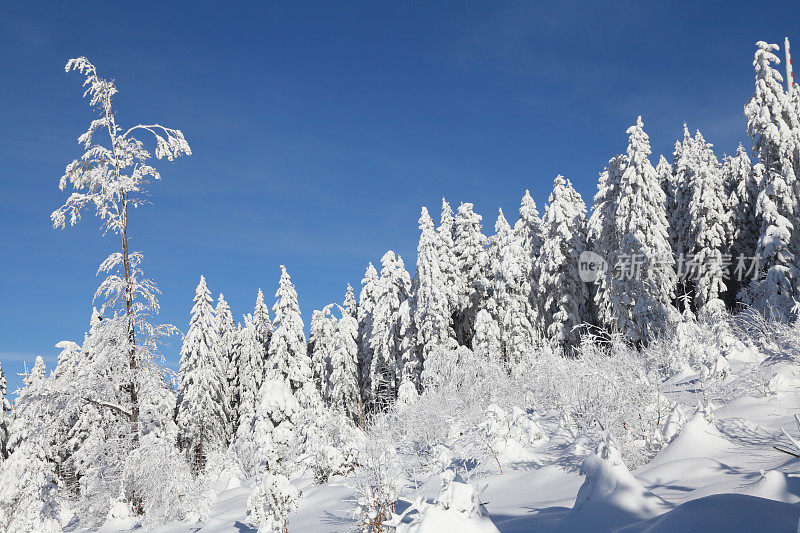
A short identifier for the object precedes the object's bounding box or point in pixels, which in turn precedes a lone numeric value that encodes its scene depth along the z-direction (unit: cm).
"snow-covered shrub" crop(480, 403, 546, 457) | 1050
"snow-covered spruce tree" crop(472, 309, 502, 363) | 3052
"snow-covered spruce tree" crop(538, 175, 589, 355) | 3064
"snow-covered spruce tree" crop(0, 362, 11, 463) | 3497
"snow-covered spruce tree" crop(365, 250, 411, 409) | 3456
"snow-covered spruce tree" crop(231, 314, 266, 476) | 4056
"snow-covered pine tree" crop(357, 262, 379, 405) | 3972
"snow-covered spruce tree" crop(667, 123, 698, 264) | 3316
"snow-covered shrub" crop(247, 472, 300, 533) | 875
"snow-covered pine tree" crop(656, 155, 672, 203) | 3625
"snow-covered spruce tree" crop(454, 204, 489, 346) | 3481
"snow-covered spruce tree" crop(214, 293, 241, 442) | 4066
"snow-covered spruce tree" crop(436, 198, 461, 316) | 3334
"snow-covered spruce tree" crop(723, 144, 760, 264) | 3222
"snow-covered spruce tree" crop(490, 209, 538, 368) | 3083
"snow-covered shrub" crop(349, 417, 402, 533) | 693
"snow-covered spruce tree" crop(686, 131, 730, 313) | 2930
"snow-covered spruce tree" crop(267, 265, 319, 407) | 3412
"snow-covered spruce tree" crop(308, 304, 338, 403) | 4050
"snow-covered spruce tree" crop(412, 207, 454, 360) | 3111
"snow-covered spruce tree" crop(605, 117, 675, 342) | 2658
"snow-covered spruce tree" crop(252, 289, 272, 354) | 4491
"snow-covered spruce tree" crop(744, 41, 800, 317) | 2247
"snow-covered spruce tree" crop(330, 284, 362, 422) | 3753
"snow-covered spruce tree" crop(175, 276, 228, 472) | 3544
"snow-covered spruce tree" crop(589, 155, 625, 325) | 2977
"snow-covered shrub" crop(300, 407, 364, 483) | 1312
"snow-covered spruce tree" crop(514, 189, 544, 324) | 3328
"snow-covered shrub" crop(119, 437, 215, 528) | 1242
